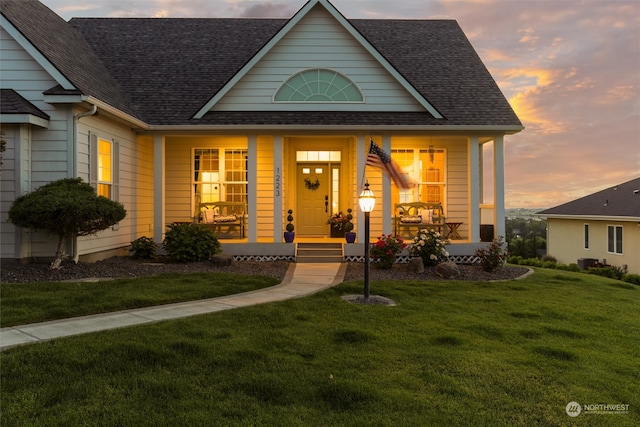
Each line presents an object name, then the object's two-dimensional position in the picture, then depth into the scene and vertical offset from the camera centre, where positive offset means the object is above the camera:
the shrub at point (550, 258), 27.10 -2.51
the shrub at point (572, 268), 18.95 -2.23
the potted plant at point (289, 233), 12.27 -0.35
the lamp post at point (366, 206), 7.27 +0.27
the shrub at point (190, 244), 10.74 -0.58
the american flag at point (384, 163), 8.27 +1.17
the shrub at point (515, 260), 24.51 -2.38
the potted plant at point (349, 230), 12.17 -0.28
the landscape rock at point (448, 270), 9.90 -1.20
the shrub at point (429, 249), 10.84 -0.75
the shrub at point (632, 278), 17.43 -2.51
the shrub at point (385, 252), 10.64 -0.80
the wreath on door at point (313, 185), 14.24 +1.25
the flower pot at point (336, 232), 13.57 -0.36
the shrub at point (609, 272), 17.62 -2.31
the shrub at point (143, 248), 11.20 -0.71
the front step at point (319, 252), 11.80 -0.91
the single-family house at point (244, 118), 9.45 +2.77
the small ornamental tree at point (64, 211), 8.12 +0.23
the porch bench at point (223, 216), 12.67 +0.18
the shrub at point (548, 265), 21.11 -2.30
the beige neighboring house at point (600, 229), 21.45 -0.51
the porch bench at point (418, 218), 12.70 +0.08
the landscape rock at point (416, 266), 10.27 -1.13
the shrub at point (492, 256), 10.66 -0.95
